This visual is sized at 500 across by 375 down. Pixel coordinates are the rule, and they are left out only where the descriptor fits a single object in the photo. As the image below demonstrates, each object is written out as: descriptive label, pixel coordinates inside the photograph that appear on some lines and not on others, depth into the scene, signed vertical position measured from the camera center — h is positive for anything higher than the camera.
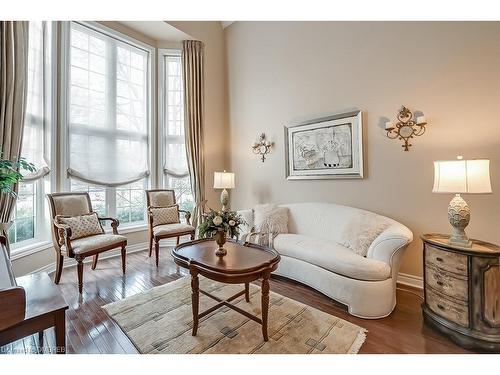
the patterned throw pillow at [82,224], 2.74 -0.40
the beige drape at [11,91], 2.31 +1.05
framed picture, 2.94 +0.57
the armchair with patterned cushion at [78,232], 2.51 -0.48
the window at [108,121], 3.38 +1.14
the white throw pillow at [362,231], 2.36 -0.46
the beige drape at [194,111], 4.21 +1.45
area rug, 1.63 -1.10
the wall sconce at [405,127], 2.51 +0.67
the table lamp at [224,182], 4.01 +0.14
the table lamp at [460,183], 1.77 +0.03
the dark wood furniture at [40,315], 1.15 -0.65
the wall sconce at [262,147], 3.96 +0.75
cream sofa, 2.02 -0.70
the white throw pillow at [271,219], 3.18 -0.42
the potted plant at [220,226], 2.06 -0.32
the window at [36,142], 2.84 +0.65
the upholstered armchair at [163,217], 3.31 -0.42
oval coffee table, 1.70 -0.59
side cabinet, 1.61 -0.79
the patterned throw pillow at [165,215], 3.57 -0.38
